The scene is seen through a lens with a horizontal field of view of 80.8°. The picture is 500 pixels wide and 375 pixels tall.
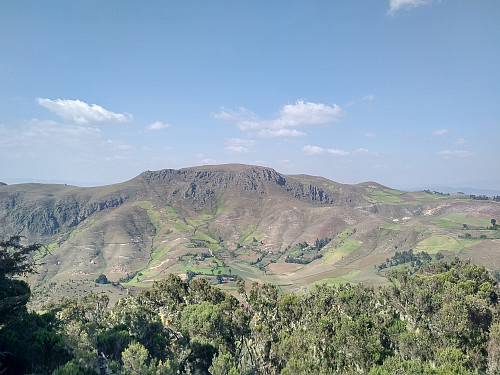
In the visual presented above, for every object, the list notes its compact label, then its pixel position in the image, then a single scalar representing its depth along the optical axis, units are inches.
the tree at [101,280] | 7674.2
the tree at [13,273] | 1387.8
